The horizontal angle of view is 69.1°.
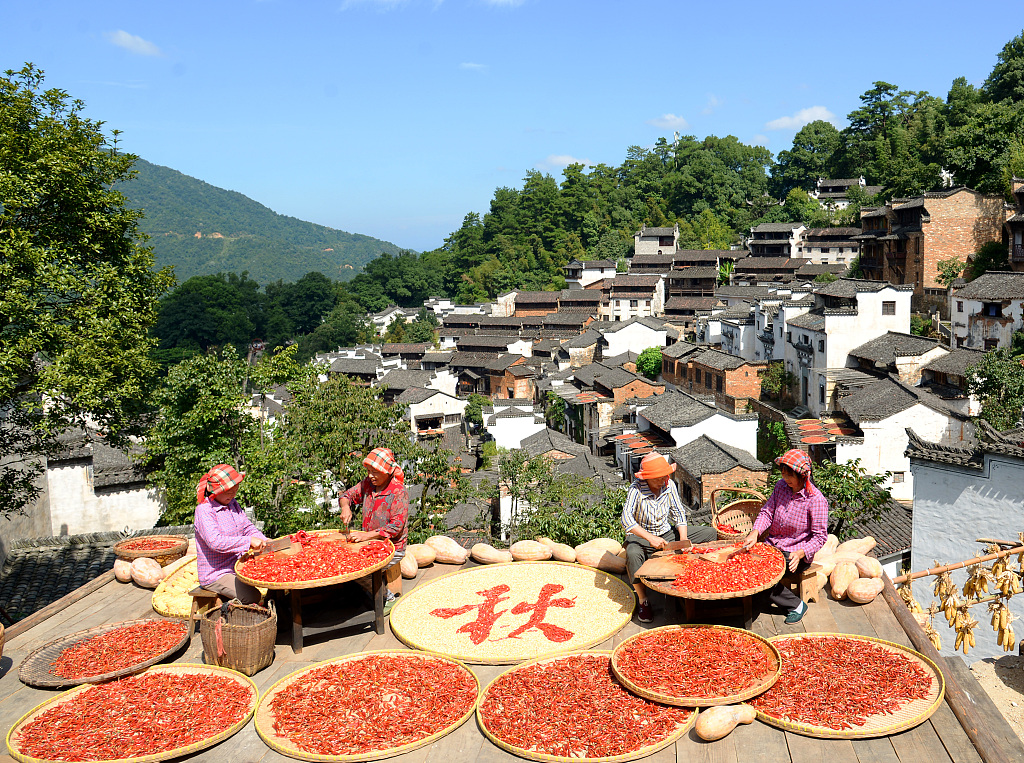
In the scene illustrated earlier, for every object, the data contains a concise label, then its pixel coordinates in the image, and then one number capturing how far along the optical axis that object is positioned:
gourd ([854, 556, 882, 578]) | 5.29
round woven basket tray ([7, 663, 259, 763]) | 3.60
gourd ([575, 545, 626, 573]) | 5.97
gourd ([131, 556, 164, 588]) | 6.06
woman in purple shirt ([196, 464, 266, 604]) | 4.91
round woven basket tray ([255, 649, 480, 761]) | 3.60
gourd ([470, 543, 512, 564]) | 6.35
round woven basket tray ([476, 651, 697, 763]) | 3.45
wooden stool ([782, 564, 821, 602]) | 5.03
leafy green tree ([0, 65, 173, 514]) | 8.52
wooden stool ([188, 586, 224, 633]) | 5.00
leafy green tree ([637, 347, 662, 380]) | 38.28
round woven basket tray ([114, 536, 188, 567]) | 6.37
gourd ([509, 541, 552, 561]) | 6.30
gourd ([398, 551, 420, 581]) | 6.05
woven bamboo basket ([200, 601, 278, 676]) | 4.45
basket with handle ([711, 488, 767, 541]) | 5.96
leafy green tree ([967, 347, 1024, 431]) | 18.31
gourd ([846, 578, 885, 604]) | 5.04
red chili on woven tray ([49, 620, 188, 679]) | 4.54
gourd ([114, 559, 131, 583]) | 6.22
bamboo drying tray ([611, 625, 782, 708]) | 3.77
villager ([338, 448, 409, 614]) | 5.29
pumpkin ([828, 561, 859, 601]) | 5.16
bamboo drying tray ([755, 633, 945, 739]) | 3.53
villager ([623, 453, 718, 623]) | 5.11
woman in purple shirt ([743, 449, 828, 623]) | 4.92
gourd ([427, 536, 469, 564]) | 6.32
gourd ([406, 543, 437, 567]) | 6.27
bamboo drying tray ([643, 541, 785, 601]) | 4.35
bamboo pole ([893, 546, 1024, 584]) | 5.33
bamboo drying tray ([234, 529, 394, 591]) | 4.50
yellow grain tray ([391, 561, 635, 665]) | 4.77
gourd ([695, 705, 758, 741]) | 3.60
